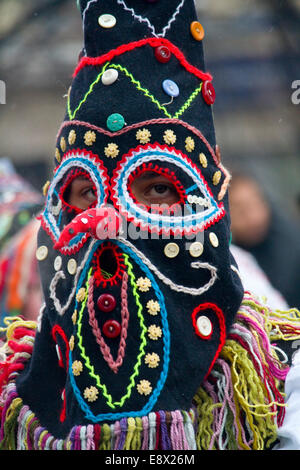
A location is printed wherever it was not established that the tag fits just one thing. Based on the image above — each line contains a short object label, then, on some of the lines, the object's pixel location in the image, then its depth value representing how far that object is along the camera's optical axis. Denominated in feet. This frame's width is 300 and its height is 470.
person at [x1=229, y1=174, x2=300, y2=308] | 30.96
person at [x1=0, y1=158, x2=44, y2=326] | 25.25
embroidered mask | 13.14
